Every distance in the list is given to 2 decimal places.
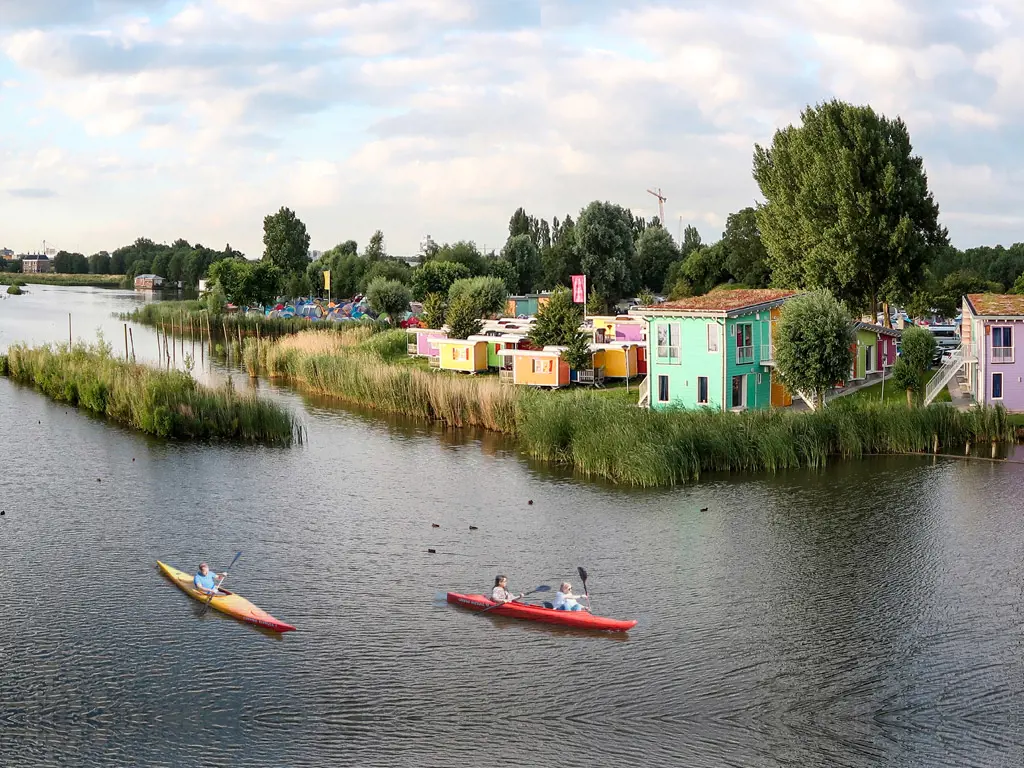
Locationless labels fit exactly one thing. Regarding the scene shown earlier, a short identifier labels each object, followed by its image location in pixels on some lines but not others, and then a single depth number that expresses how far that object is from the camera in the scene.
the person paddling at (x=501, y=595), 27.38
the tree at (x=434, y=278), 119.19
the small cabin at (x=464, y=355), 68.38
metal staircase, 52.13
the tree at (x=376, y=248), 166.50
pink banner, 75.62
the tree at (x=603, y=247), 120.56
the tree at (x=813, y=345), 49.00
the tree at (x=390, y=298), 104.50
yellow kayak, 26.64
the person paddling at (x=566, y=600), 26.91
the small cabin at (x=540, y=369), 61.09
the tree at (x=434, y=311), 81.62
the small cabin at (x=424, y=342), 73.81
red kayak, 26.40
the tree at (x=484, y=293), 85.56
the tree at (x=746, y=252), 102.75
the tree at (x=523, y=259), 139.88
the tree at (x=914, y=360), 54.03
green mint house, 51.22
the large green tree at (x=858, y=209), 67.56
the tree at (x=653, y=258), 135.50
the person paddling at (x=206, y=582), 28.47
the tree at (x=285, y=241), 160.88
